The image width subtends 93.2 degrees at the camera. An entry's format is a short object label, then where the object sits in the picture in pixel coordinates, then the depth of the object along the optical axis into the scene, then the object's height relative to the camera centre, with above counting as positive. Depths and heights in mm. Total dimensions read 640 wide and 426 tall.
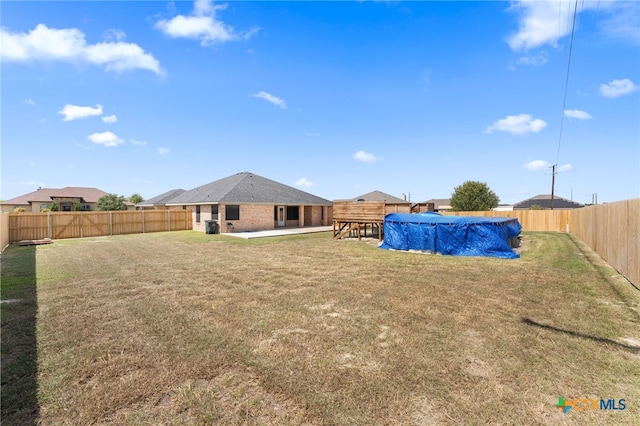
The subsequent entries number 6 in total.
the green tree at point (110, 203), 43594 +1103
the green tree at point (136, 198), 67756 +2836
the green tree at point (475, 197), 39906 +1728
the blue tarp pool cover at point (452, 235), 13336 -1164
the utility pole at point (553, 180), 37031 +3619
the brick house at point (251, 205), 23406 +476
